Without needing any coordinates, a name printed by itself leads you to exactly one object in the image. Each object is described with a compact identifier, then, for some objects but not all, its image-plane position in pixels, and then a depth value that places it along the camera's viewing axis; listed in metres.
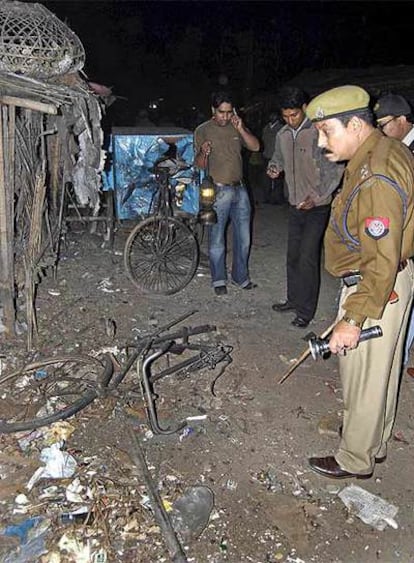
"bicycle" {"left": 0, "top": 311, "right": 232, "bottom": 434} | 3.51
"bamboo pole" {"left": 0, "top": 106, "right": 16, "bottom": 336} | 4.08
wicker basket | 4.30
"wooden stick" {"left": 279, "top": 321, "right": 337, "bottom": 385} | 2.88
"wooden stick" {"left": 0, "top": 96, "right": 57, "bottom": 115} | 3.88
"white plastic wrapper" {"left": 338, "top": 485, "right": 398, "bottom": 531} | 2.86
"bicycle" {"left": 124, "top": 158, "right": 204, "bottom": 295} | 5.86
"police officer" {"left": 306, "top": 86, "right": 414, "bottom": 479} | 2.39
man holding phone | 5.35
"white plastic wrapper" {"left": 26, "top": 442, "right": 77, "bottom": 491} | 3.10
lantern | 5.39
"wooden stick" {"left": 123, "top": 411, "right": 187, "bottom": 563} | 2.57
